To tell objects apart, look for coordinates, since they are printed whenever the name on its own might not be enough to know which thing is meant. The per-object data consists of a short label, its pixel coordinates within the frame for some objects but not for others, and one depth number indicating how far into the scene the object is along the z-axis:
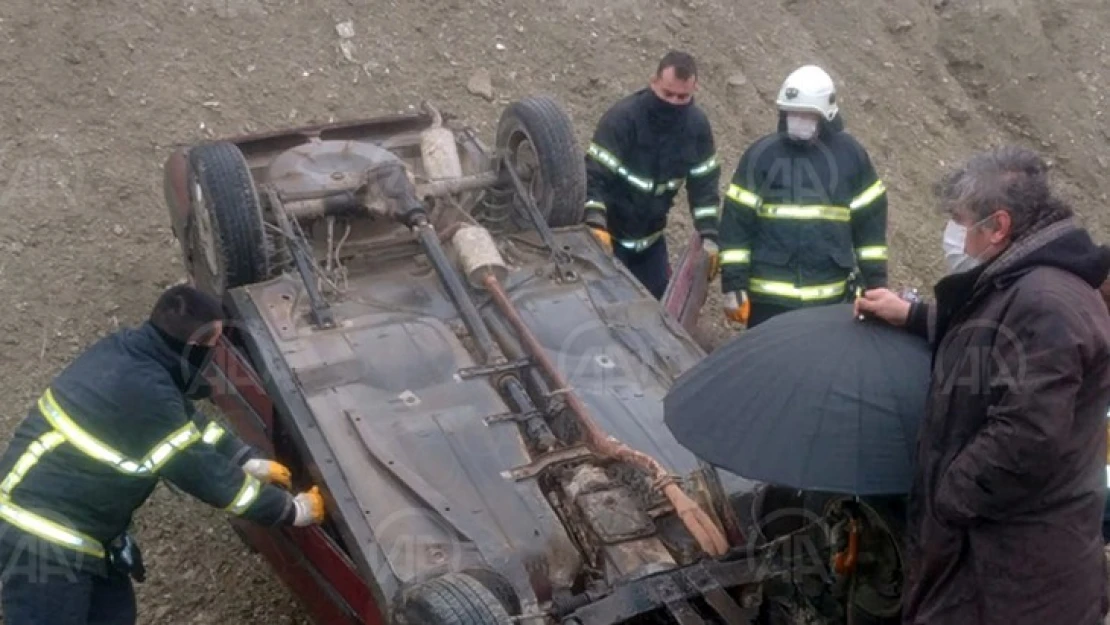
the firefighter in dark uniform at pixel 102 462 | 4.01
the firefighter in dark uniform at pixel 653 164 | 6.11
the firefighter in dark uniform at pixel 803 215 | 5.48
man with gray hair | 2.89
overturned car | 4.06
